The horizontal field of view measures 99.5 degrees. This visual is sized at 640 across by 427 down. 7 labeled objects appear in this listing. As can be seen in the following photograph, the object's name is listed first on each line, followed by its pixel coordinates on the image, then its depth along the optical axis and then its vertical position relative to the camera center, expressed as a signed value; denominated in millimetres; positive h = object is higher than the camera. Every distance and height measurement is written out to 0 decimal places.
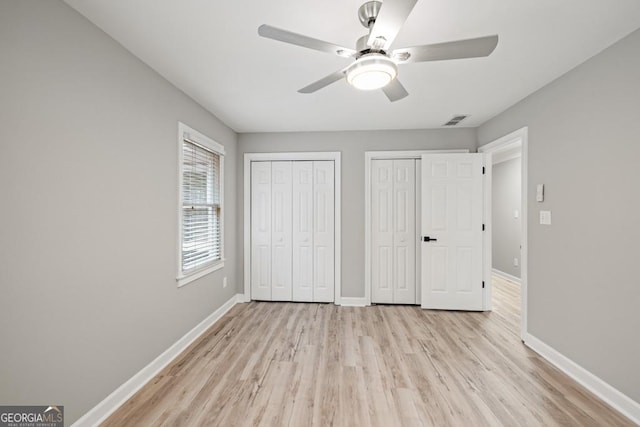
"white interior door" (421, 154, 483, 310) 3568 -227
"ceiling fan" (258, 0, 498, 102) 1202 +809
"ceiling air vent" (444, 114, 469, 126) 3297 +1193
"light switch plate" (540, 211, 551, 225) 2443 -25
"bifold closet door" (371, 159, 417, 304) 3834 -248
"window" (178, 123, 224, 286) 2664 +85
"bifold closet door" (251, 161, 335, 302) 3912 -254
